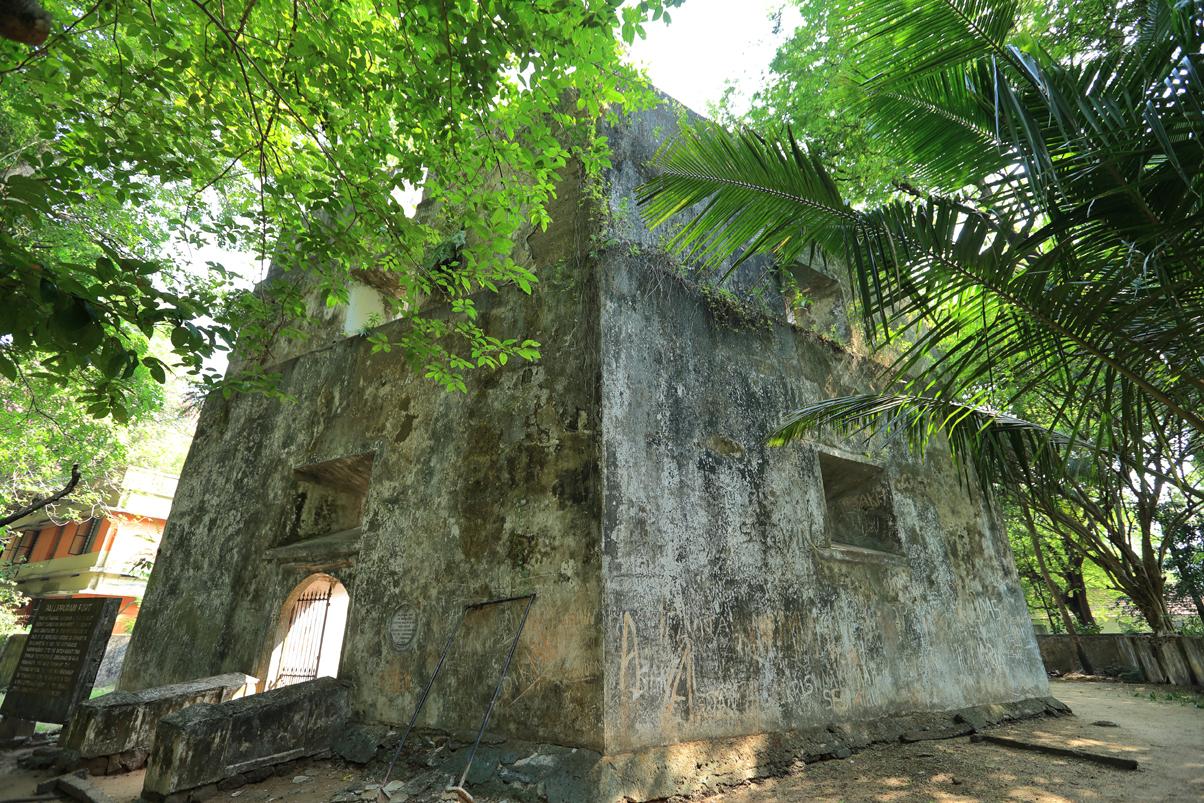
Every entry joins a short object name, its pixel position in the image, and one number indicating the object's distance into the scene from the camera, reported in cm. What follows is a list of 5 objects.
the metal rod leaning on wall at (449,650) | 409
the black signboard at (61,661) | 602
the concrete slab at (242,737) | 411
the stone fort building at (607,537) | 434
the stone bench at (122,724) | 494
